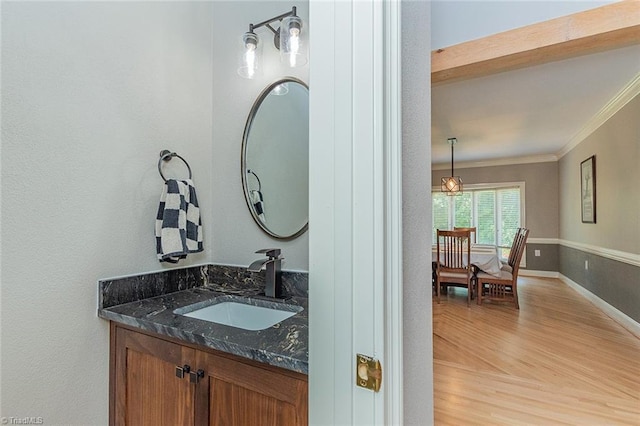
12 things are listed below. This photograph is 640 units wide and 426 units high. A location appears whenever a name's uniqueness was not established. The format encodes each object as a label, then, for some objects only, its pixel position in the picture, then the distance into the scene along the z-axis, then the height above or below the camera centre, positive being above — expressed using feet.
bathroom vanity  2.83 -1.51
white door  1.80 +0.01
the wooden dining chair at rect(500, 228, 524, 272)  13.78 -1.77
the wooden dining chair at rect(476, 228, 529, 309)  13.12 -2.90
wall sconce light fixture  4.69 +2.61
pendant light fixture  15.70 +1.47
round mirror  4.96 +0.90
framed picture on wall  13.37 +1.07
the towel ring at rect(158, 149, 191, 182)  4.88 +0.90
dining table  13.60 -2.13
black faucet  4.66 -0.91
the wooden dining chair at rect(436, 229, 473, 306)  13.46 -2.12
